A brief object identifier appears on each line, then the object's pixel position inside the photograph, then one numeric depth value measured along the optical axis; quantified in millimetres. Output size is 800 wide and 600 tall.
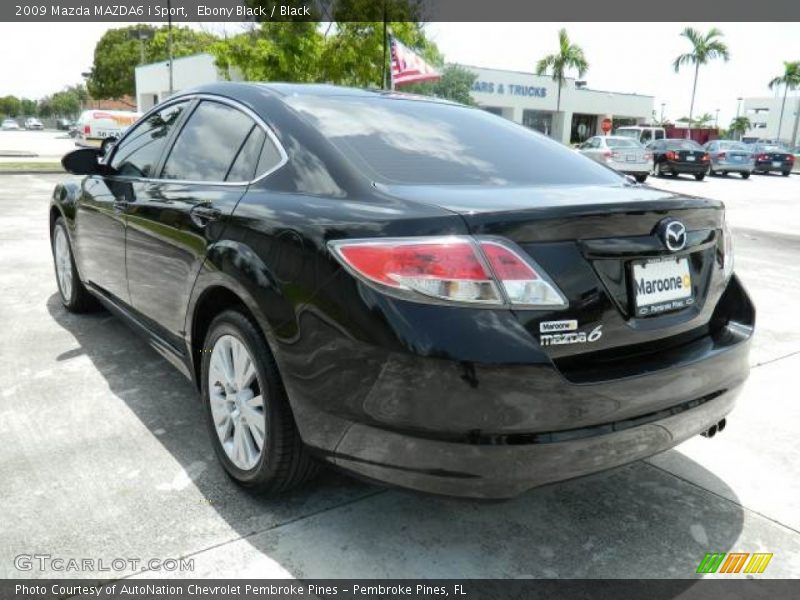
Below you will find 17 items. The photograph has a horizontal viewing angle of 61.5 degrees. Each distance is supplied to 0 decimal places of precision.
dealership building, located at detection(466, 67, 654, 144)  47094
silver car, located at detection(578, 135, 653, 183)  21828
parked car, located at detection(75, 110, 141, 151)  25297
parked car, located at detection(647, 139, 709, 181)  24734
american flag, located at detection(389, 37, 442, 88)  17234
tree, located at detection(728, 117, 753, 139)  96688
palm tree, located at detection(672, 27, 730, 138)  47281
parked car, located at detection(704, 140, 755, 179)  28266
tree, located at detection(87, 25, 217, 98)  66438
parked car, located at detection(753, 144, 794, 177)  32719
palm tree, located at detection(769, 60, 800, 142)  60469
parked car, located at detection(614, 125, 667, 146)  31520
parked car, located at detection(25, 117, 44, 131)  92812
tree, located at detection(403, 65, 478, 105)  43531
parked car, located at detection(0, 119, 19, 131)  87438
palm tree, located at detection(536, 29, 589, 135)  44281
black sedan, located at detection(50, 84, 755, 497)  1871
